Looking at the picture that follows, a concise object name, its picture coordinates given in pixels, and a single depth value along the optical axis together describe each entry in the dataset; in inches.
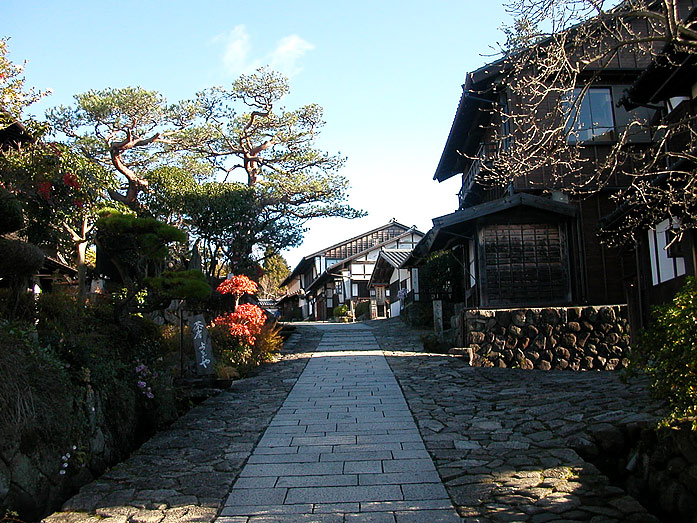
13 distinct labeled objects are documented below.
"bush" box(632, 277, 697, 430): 205.5
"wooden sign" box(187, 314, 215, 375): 464.4
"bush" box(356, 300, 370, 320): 1575.9
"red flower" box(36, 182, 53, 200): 486.6
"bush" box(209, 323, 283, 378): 542.9
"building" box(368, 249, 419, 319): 1274.6
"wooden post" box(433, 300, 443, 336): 783.7
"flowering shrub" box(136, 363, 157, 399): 314.8
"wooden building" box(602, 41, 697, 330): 420.5
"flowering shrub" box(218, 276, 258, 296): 642.2
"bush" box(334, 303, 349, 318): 1644.9
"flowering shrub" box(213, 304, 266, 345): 601.9
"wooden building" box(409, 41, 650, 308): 643.5
